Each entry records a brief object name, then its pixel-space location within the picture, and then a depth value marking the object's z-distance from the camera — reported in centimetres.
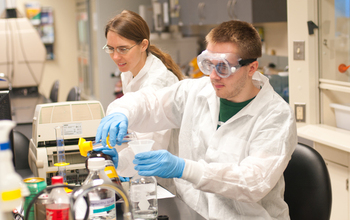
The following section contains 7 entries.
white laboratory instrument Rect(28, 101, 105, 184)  166
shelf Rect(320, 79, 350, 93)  241
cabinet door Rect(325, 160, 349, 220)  231
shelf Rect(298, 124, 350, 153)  224
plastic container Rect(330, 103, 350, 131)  245
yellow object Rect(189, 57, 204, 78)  437
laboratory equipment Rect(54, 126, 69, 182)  155
